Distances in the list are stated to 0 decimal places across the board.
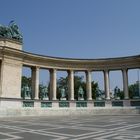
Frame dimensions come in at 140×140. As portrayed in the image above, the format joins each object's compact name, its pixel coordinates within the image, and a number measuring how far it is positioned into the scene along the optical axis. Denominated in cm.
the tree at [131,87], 8174
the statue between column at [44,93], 4058
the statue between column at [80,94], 4311
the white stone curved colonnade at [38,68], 3441
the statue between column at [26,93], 3733
